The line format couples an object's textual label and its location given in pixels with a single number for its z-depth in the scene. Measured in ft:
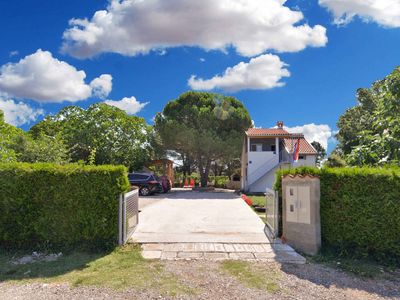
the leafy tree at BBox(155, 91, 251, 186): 95.45
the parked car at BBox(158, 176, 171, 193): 80.92
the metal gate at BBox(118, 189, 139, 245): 20.77
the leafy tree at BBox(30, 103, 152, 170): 97.66
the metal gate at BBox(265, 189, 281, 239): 22.88
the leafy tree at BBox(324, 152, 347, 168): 97.81
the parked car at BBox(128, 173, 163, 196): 71.36
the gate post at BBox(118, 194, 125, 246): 20.65
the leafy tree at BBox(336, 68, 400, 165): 28.07
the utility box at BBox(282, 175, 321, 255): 19.57
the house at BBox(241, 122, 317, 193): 85.35
